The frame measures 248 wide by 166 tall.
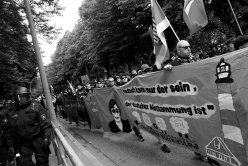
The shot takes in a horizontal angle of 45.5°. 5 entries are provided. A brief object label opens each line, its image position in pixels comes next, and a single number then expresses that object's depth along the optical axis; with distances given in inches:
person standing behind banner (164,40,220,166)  195.6
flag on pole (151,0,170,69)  244.7
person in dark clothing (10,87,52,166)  204.7
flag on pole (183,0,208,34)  230.8
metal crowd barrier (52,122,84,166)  91.0
